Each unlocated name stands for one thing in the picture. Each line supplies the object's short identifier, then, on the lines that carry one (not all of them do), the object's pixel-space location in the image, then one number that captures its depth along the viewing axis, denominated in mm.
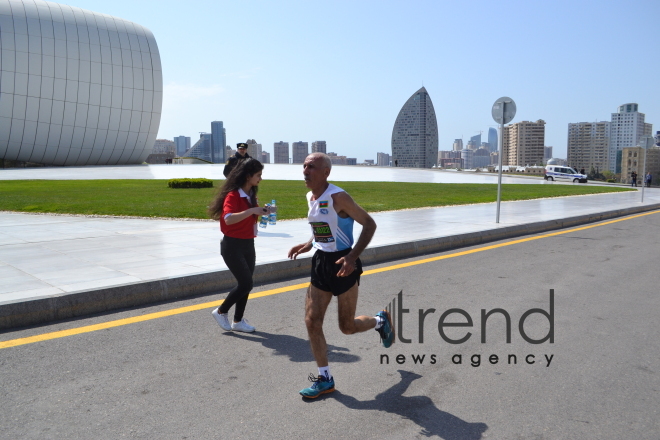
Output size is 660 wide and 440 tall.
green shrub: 23875
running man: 3383
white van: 54044
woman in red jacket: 4648
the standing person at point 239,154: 9039
